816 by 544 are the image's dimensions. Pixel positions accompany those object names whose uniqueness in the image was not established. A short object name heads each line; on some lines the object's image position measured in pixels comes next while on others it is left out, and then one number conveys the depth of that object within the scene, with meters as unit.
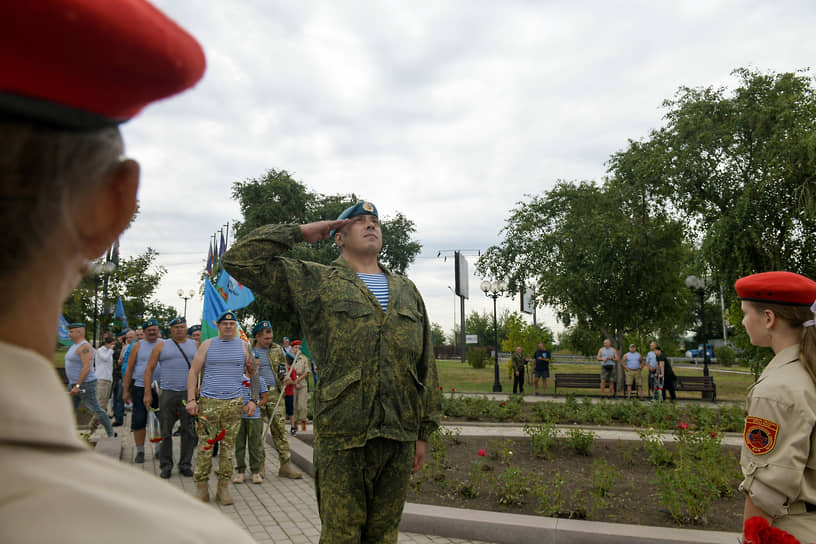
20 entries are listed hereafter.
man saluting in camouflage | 3.11
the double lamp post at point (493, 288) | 24.98
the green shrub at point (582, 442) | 8.53
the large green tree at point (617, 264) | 23.27
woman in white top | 11.94
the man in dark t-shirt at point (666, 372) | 18.52
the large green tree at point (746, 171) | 17.75
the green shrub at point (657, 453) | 7.86
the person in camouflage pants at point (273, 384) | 7.99
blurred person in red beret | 0.58
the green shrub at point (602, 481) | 6.16
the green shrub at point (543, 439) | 8.40
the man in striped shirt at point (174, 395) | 8.04
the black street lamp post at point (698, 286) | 19.59
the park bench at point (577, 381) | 21.40
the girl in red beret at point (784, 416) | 2.49
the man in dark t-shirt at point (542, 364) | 21.88
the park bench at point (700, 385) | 19.00
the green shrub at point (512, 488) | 6.02
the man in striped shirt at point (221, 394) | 6.67
